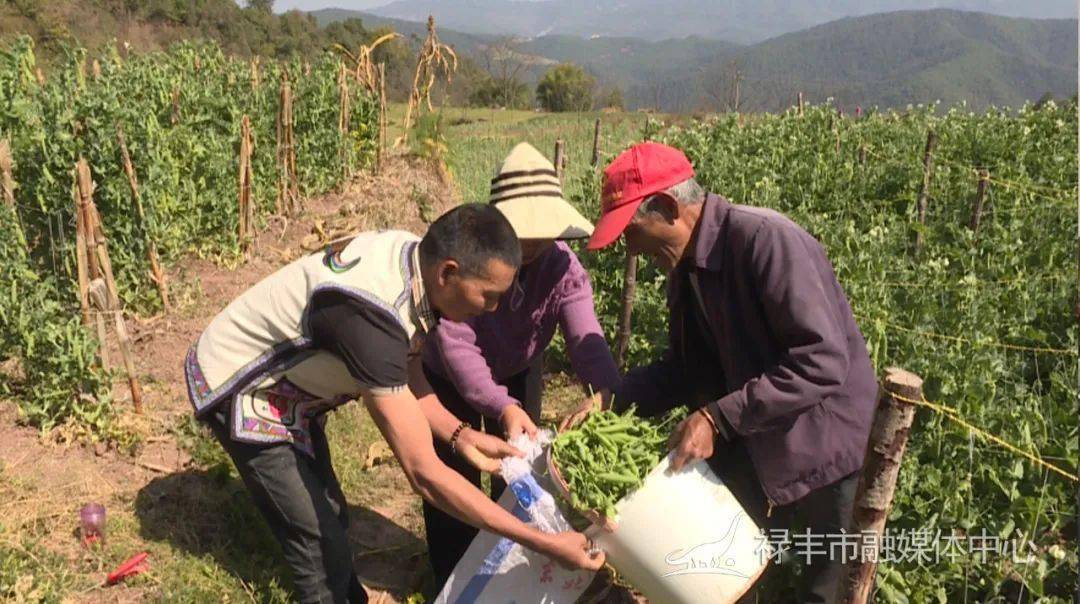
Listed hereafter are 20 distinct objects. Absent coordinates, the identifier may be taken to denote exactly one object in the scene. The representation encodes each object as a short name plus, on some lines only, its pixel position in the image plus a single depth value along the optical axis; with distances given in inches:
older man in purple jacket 79.1
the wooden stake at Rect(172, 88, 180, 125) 273.1
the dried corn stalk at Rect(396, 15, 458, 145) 371.9
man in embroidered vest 80.7
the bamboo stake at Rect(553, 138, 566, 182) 236.8
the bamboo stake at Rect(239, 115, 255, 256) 275.1
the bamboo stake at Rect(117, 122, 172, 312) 213.2
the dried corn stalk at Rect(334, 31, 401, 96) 382.3
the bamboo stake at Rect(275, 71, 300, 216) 311.7
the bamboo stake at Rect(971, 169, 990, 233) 248.1
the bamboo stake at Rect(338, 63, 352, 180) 361.7
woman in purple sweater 103.8
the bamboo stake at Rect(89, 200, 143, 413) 169.0
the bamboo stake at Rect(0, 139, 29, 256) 176.9
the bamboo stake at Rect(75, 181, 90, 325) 177.2
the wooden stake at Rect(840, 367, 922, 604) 71.2
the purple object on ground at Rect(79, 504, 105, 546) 127.8
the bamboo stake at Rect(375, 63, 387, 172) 385.1
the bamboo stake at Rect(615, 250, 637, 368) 190.3
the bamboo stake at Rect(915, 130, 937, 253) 277.9
